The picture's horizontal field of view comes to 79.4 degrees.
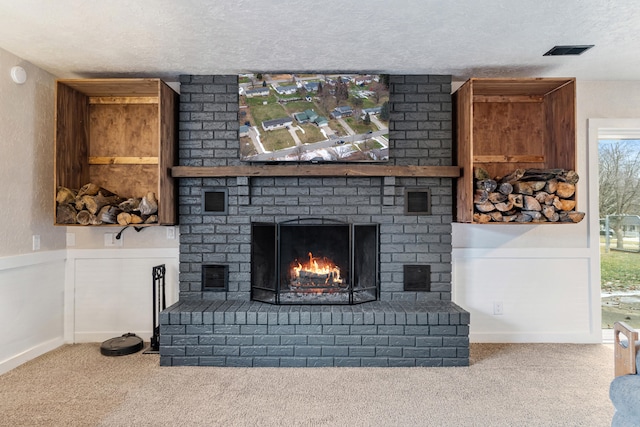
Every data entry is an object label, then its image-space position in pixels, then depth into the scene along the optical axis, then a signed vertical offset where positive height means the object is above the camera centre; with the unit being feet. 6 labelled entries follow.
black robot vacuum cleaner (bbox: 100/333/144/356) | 10.00 -3.50
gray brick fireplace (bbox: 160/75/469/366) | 10.53 +0.30
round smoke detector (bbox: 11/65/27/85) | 9.19 +3.34
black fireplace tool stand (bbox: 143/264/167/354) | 10.25 -2.44
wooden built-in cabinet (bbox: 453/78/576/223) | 9.95 +2.44
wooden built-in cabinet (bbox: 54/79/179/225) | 10.73 +2.17
